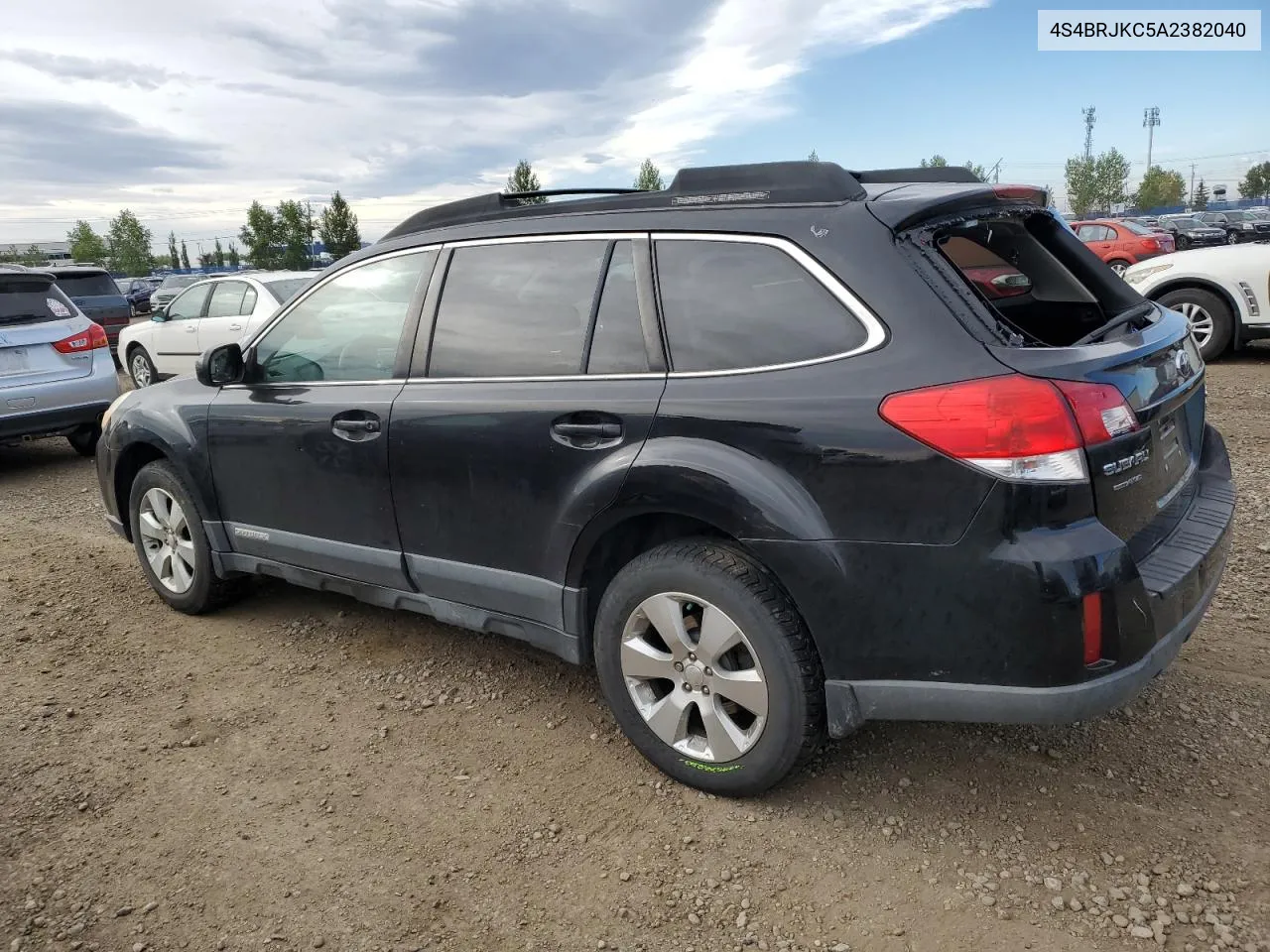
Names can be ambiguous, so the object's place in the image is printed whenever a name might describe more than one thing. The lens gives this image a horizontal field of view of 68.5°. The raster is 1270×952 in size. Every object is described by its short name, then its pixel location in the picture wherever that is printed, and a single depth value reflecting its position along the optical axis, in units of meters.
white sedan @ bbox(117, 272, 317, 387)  10.82
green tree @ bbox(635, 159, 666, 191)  44.98
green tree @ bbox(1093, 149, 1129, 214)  76.75
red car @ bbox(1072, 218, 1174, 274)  19.38
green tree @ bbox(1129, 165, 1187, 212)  91.44
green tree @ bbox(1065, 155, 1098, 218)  77.38
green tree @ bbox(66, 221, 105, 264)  84.25
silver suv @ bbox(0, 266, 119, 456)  7.58
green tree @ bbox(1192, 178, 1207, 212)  102.92
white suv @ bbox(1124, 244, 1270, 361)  9.08
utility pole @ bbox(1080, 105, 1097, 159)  97.78
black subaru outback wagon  2.28
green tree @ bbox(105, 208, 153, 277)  79.50
